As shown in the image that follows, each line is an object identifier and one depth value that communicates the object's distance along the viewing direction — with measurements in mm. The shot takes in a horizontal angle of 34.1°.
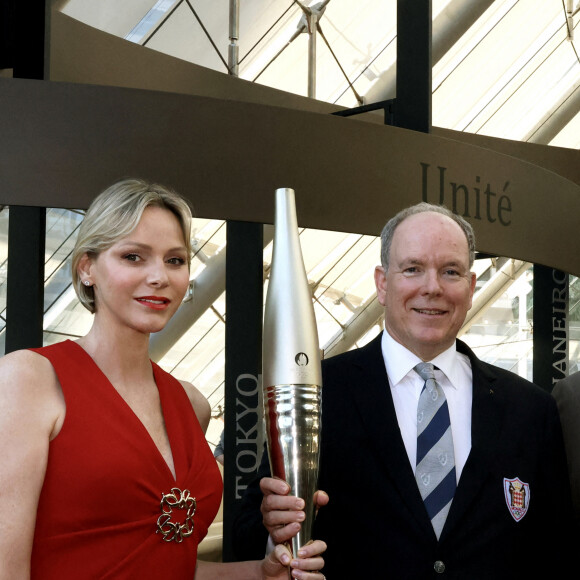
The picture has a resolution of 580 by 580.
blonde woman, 1937
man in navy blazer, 2287
